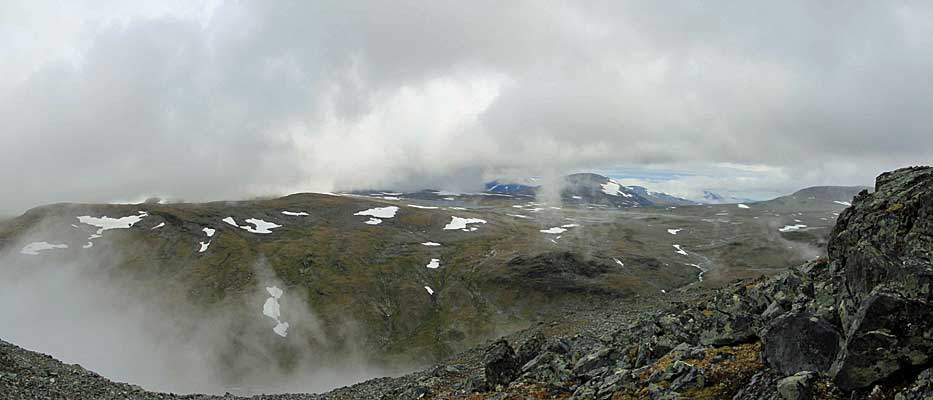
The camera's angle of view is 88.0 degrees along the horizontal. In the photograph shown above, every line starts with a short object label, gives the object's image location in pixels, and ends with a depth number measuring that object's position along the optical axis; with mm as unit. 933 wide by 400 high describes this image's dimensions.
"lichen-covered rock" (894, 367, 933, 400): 11688
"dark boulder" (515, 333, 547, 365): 35188
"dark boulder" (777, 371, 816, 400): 13883
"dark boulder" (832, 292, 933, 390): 12883
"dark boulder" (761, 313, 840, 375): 15328
